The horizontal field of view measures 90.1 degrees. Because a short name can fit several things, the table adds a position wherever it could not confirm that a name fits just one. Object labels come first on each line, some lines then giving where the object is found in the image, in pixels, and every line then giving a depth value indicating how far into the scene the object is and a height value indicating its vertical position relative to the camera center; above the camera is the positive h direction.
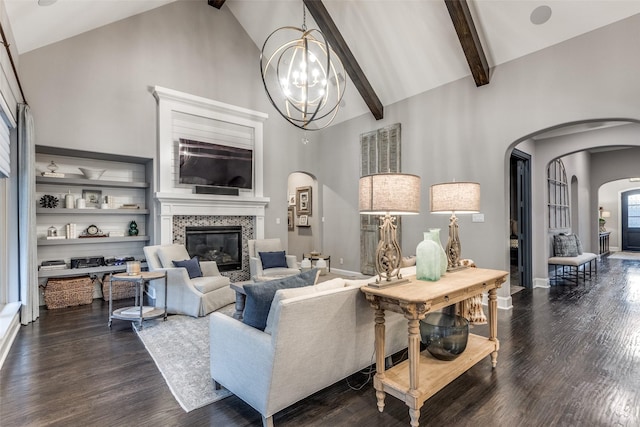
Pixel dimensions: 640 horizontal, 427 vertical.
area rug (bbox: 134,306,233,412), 2.34 -1.28
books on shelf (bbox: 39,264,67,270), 4.56 -0.68
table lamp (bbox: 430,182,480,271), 2.82 +0.11
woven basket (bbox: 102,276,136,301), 5.10 -1.14
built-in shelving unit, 4.75 +0.15
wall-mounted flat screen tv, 5.62 +1.00
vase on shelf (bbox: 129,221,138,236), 5.51 -0.17
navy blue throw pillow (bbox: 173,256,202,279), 4.58 -0.69
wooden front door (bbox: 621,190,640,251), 11.30 -0.27
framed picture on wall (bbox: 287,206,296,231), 9.04 -0.09
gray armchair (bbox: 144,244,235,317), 4.17 -0.96
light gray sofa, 1.88 -0.84
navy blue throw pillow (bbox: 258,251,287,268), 5.59 -0.75
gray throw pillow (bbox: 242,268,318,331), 2.07 -0.55
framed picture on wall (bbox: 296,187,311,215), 8.58 +0.46
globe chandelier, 6.38 +3.13
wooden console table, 1.99 -0.83
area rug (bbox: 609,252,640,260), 9.69 -1.36
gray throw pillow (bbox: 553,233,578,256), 6.42 -0.64
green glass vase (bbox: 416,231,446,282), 2.47 -0.36
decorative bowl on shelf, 4.98 +0.74
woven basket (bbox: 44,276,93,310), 4.57 -1.05
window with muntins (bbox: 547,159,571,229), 6.51 +0.38
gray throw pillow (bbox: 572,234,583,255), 6.74 -0.70
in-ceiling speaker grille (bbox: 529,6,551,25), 3.83 +2.43
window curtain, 3.93 +0.04
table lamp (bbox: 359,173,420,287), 2.16 +0.08
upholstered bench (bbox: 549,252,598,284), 6.11 -1.27
